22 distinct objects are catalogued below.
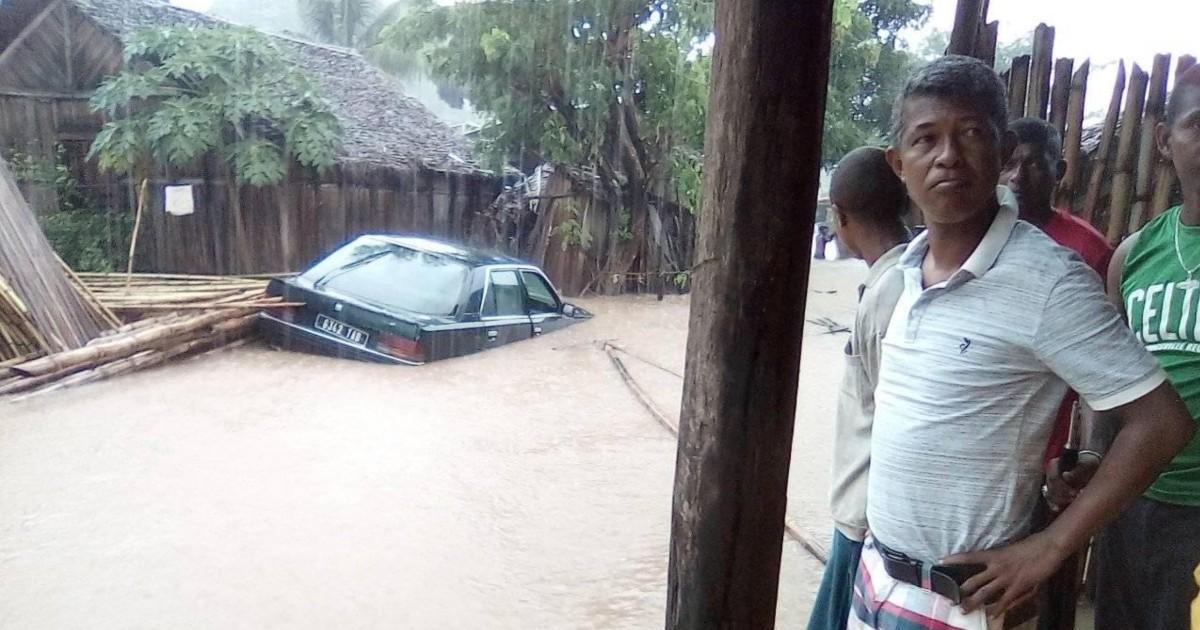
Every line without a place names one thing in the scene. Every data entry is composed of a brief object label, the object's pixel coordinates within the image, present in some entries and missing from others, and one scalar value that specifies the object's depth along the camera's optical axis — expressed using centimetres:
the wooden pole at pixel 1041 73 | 225
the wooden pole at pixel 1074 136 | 225
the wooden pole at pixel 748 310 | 93
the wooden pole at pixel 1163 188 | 215
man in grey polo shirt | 90
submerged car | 532
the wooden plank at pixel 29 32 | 638
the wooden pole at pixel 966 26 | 201
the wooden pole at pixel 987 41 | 208
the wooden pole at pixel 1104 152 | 227
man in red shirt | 149
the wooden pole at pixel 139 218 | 601
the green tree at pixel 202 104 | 622
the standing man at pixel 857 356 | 135
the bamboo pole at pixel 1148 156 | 215
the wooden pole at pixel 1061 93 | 224
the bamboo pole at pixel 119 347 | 440
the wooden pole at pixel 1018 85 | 232
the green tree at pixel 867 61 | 671
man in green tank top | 119
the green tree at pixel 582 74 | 718
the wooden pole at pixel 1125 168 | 221
